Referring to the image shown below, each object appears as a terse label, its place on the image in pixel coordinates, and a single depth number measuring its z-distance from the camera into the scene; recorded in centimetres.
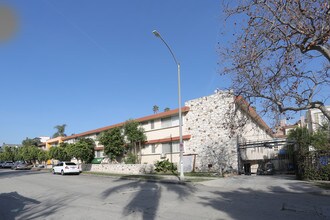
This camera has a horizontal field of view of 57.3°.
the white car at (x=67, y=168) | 3464
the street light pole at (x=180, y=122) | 2055
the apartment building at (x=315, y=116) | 3514
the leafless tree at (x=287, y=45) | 879
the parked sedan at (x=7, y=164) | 7320
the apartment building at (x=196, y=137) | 2747
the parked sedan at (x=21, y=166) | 6061
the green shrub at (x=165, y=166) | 3033
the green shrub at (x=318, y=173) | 1806
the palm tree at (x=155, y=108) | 7976
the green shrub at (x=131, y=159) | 3466
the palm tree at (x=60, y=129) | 10516
